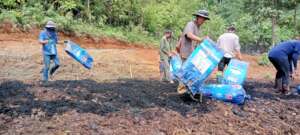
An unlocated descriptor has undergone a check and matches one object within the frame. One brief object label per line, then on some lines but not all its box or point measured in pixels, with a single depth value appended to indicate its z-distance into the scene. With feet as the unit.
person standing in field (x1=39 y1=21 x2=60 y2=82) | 20.53
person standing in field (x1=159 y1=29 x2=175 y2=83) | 22.46
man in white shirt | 20.24
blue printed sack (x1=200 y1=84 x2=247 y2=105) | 15.44
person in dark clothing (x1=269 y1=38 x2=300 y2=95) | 17.89
